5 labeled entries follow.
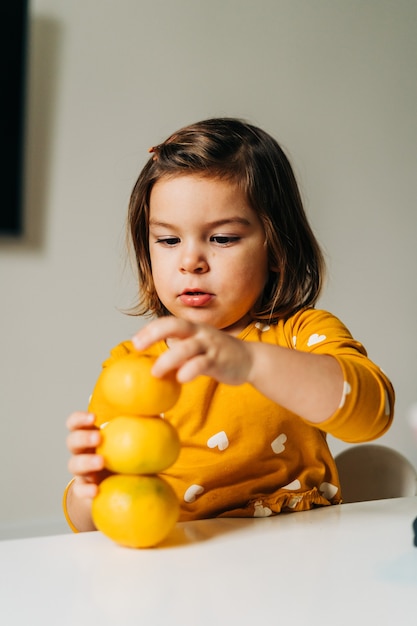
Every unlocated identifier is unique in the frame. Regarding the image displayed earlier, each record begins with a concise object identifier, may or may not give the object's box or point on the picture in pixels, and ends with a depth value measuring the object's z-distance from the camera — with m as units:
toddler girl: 0.96
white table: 0.49
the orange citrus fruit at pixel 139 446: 0.63
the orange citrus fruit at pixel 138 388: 0.63
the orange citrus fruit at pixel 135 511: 0.63
